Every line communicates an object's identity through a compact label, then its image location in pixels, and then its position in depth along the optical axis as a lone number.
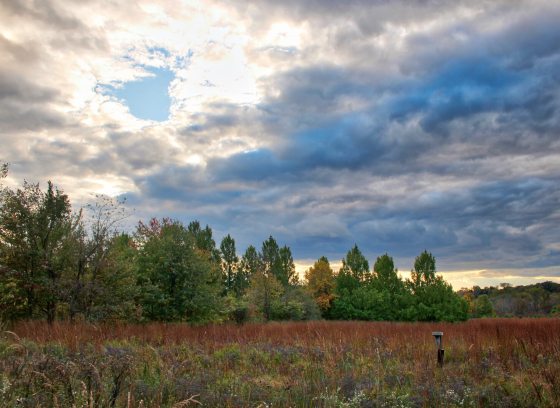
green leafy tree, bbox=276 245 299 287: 69.07
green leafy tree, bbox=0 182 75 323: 23.80
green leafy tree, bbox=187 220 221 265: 71.19
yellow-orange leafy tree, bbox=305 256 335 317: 65.65
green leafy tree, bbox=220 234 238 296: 76.42
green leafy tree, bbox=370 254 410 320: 58.78
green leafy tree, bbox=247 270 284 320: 44.91
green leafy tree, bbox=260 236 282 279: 72.38
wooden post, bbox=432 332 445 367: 11.62
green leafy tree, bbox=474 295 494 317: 80.12
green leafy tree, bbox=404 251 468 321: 56.16
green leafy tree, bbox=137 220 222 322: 25.94
